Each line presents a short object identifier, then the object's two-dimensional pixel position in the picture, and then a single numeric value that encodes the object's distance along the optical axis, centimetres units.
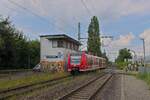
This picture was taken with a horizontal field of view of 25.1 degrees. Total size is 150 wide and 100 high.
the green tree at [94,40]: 8438
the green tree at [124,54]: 14162
